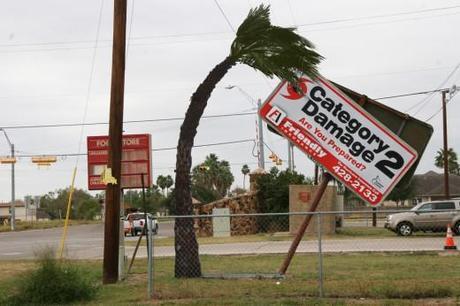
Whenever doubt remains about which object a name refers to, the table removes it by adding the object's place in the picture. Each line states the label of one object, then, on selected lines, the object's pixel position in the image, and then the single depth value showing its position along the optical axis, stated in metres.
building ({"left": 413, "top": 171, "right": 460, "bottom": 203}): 74.00
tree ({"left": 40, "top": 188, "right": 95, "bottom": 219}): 119.34
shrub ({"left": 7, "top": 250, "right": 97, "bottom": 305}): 10.43
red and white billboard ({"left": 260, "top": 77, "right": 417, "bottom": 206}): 13.37
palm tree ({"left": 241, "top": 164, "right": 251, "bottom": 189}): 106.69
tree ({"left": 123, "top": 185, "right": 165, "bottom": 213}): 91.06
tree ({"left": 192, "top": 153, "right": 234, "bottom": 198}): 94.75
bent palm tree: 12.29
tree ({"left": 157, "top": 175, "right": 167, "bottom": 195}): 118.94
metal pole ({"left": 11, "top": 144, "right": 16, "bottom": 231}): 57.35
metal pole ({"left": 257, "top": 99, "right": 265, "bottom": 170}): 44.22
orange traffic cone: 18.85
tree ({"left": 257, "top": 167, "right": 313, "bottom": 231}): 34.53
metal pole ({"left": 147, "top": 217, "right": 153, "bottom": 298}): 10.45
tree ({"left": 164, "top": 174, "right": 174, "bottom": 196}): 118.19
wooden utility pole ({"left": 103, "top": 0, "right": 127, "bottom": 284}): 12.84
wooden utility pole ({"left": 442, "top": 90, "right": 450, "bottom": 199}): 40.19
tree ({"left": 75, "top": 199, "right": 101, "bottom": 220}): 115.38
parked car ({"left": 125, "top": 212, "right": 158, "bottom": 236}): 38.56
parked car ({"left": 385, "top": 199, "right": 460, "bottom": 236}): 28.12
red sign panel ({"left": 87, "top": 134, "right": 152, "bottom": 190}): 14.62
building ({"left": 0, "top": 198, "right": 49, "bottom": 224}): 134.00
